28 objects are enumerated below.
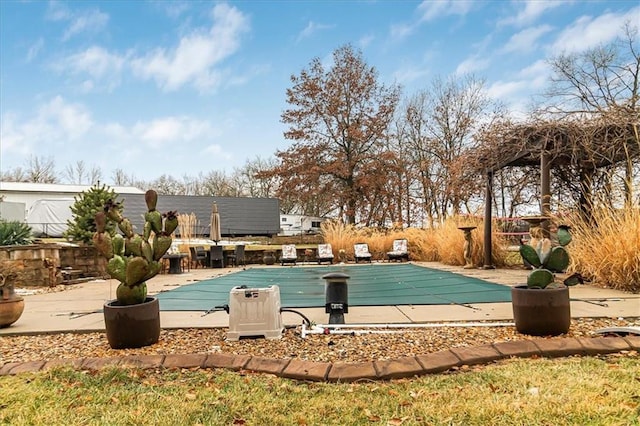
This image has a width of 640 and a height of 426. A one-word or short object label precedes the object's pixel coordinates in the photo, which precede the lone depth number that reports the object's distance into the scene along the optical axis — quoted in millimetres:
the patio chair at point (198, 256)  10766
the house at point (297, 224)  28406
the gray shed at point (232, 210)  24484
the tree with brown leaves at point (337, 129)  19141
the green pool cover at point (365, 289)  4695
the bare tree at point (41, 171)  33500
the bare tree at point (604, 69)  13852
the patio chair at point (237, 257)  11586
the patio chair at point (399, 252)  10953
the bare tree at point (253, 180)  31438
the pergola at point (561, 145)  5754
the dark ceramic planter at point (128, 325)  2918
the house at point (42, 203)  22298
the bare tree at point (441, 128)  18859
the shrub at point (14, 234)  7504
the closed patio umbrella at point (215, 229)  10992
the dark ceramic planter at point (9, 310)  3688
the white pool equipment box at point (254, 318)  3146
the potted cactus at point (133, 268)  2926
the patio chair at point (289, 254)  11266
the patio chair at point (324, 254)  11109
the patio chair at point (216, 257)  10898
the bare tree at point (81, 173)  35719
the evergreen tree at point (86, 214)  8641
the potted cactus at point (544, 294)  2947
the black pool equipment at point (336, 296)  3629
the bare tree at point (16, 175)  33438
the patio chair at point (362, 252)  11055
